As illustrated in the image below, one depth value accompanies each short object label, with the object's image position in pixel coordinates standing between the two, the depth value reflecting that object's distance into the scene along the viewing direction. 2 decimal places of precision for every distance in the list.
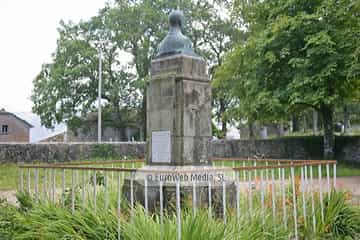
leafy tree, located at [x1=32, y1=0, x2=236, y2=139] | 28.28
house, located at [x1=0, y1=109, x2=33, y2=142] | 42.78
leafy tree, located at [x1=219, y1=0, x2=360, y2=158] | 14.80
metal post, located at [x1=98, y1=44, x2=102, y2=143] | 24.27
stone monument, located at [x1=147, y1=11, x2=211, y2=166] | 5.51
